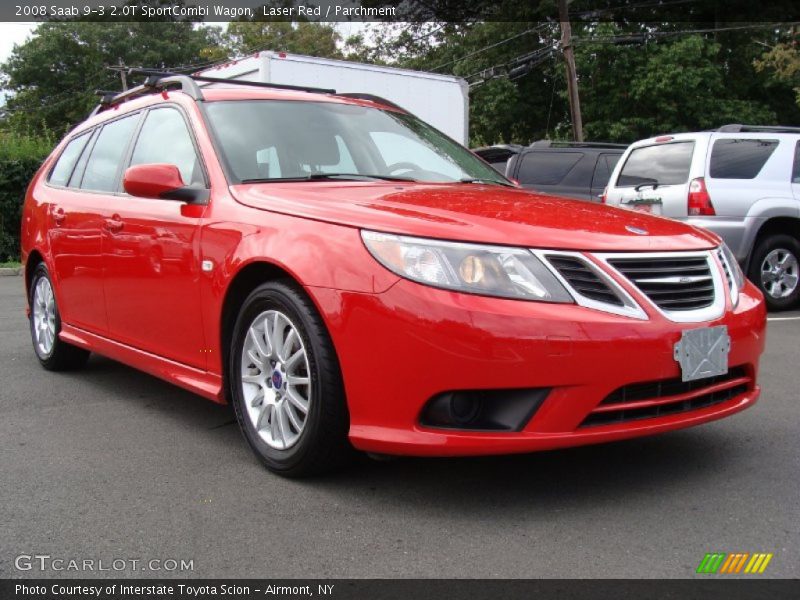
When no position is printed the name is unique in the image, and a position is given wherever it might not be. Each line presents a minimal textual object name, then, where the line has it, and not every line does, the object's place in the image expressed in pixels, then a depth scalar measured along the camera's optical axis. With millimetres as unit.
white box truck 12266
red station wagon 2971
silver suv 8461
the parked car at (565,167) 11438
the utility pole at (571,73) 24156
